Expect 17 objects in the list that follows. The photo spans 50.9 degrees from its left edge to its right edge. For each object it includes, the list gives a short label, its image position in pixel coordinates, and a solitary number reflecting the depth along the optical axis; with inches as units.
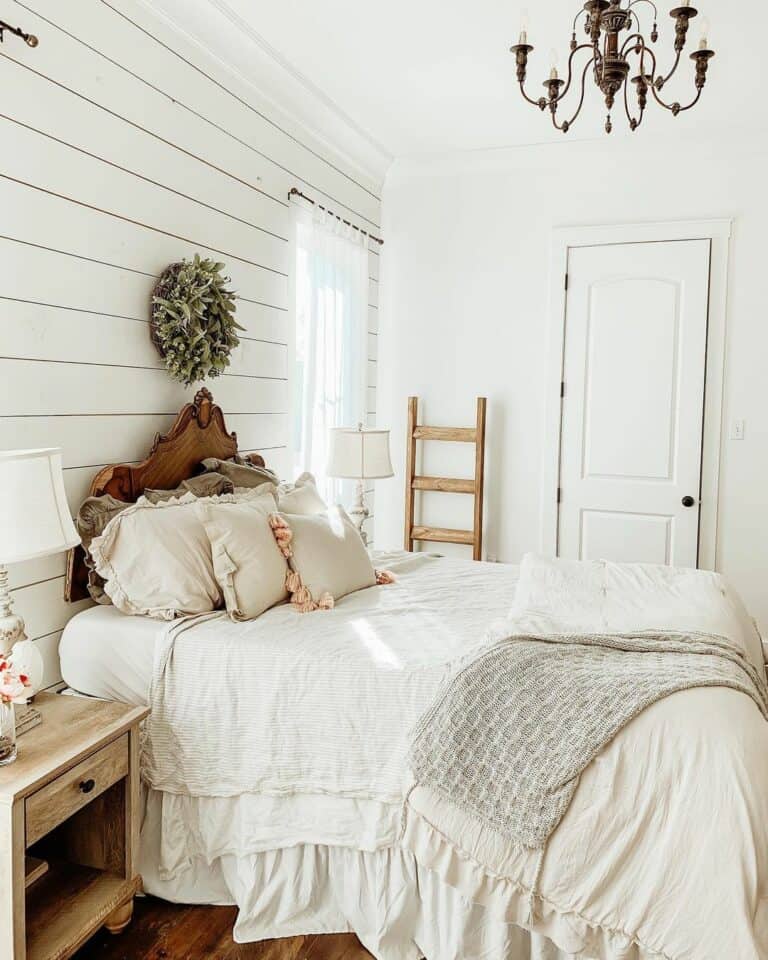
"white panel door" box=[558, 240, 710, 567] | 165.9
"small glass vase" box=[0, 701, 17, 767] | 67.5
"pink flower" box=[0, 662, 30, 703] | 65.6
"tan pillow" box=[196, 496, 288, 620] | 95.9
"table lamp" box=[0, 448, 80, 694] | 67.6
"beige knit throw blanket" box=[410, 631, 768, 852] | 67.5
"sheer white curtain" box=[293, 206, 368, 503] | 151.3
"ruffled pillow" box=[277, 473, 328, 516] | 122.3
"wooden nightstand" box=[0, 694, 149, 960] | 64.4
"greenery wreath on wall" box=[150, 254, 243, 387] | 109.7
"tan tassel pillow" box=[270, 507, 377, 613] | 103.9
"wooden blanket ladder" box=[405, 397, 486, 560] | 178.5
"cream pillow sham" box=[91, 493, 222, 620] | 92.4
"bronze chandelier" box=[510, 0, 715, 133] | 77.2
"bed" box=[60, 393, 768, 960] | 63.1
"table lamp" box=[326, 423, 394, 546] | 143.8
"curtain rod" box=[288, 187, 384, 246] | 143.9
